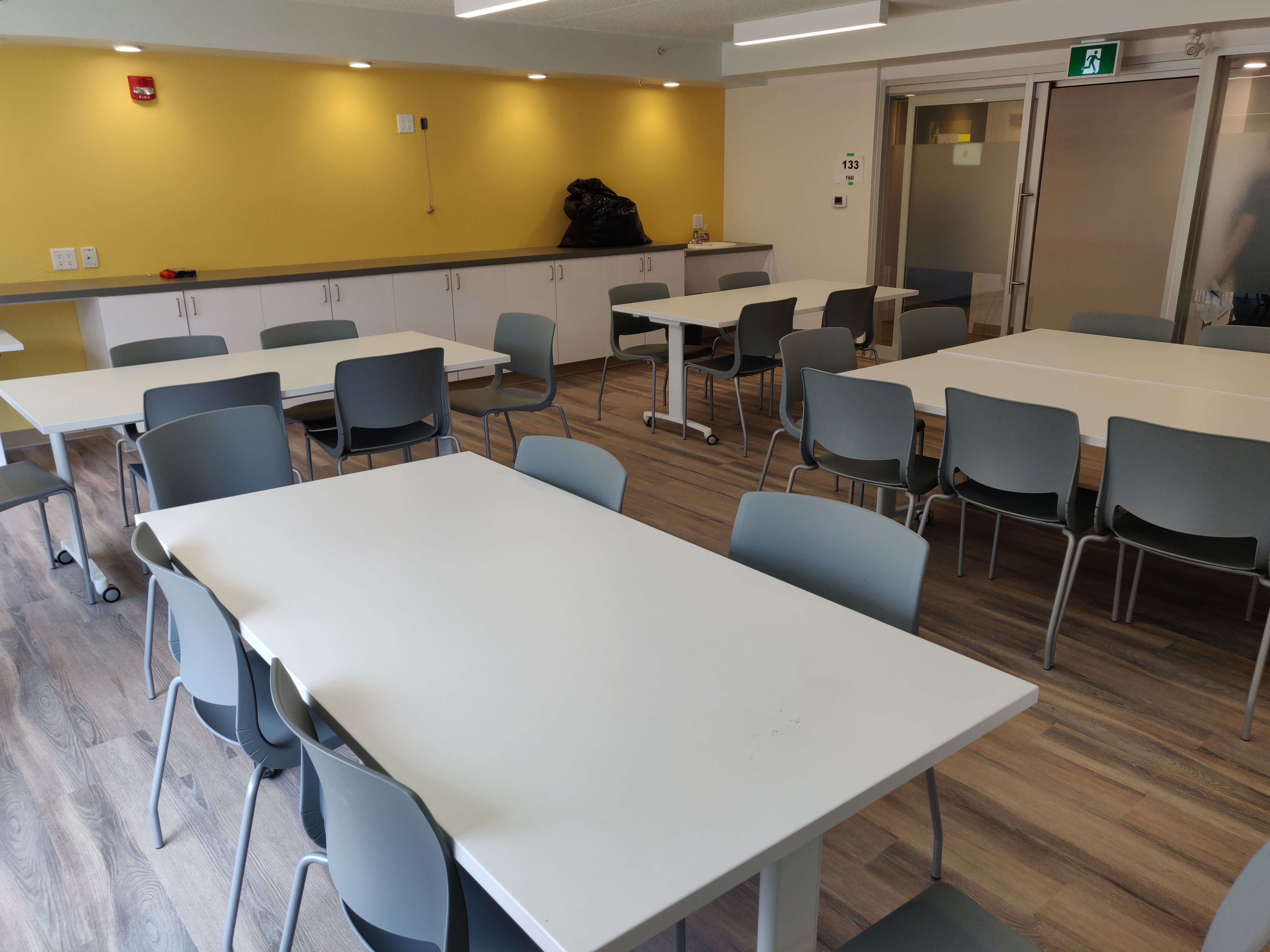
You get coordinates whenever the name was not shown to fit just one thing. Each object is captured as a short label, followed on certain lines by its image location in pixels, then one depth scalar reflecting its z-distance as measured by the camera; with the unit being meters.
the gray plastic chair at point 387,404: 3.50
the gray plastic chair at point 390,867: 1.06
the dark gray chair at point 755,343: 4.86
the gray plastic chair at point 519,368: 4.30
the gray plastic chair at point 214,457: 2.46
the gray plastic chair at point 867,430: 3.01
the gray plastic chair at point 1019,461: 2.63
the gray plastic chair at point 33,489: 3.08
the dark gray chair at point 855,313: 5.21
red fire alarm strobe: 5.27
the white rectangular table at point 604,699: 1.04
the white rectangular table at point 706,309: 4.95
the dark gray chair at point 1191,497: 2.28
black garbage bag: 6.99
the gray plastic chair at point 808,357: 3.76
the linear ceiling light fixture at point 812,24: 5.57
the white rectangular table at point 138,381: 2.99
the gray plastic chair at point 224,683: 1.59
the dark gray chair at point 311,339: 3.92
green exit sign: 5.50
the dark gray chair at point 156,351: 3.69
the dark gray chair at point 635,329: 5.50
